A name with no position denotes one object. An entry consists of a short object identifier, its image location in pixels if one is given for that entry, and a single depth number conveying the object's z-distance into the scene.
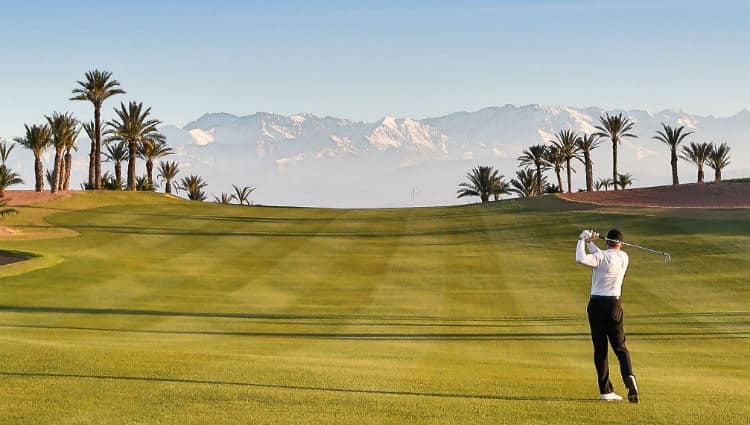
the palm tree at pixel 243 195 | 123.22
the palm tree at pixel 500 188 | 109.88
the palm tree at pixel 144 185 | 107.00
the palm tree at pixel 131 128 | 95.12
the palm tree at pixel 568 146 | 108.06
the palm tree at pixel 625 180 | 118.81
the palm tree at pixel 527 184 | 111.31
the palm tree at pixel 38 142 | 85.88
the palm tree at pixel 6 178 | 77.76
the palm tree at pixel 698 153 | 101.54
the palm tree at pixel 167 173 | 120.69
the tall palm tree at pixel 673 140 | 99.12
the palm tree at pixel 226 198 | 126.69
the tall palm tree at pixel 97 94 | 91.69
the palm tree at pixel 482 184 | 109.81
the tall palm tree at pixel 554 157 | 111.00
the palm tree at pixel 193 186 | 120.62
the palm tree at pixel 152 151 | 102.06
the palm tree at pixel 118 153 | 104.39
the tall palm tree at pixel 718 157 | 101.66
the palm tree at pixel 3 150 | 95.66
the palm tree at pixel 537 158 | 110.25
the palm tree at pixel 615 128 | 103.19
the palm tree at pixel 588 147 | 103.32
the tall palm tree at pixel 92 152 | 97.00
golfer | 13.56
